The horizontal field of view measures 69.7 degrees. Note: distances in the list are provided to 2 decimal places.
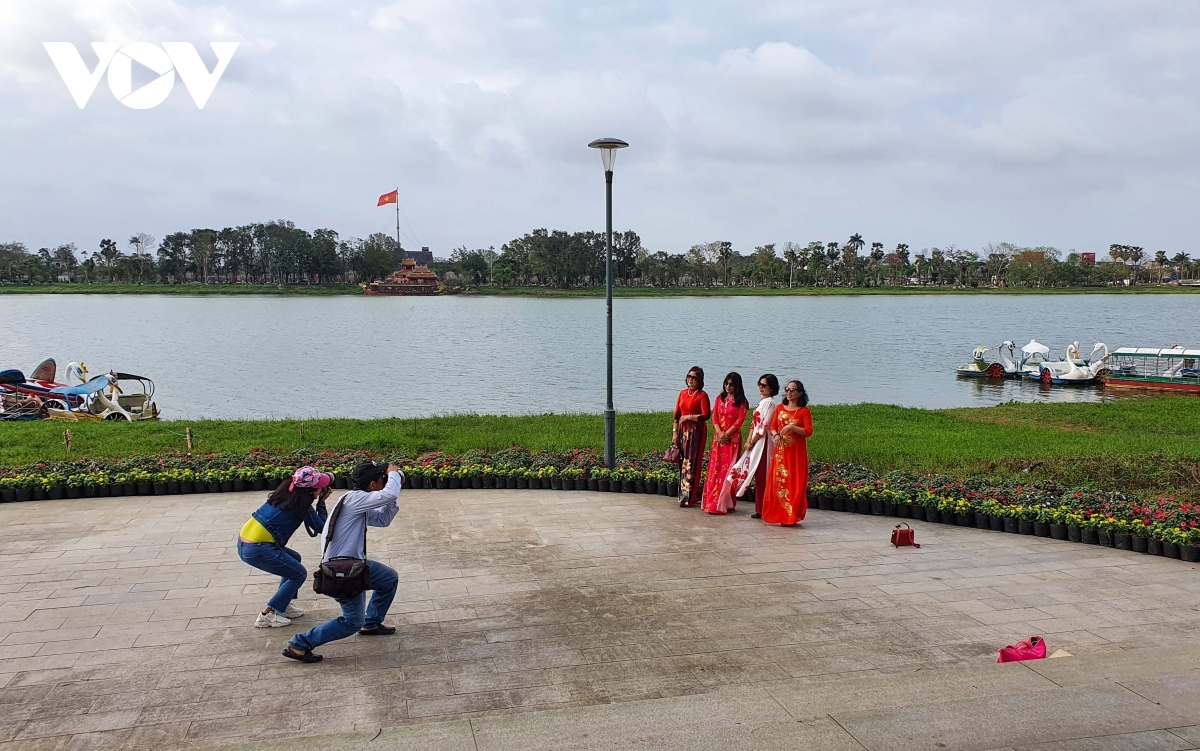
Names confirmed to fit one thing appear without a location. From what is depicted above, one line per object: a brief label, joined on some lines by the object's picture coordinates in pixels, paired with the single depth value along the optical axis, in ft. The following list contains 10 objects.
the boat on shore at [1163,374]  101.86
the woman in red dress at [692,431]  32.04
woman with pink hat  18.92
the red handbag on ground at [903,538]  27.63
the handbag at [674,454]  32.65
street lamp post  35.09
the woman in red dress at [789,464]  29.45
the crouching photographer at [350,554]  17.90
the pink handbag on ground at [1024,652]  18.57
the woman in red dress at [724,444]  31.12
